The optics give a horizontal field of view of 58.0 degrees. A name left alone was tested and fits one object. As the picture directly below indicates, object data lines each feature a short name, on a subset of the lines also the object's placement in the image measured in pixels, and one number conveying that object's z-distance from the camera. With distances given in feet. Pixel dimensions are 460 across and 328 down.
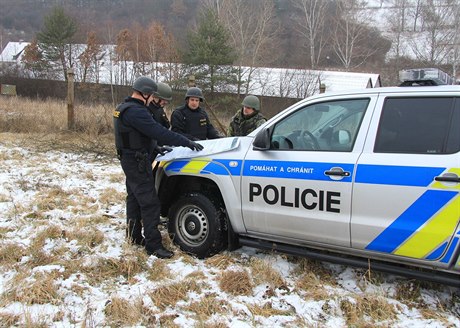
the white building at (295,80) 100.42
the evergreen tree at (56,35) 138.41
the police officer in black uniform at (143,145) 13.21
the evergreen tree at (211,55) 94.73
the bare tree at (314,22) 127.75
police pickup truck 9.71
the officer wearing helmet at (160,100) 16.69
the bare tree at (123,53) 126.11
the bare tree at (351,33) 123.44
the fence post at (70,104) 36.86
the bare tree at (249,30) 113.39
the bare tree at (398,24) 133.83
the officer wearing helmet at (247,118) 18.43
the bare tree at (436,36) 117.08
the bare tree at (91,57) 134.81
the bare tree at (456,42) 109.09
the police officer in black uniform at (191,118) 18.44
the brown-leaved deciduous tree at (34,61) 132.20
